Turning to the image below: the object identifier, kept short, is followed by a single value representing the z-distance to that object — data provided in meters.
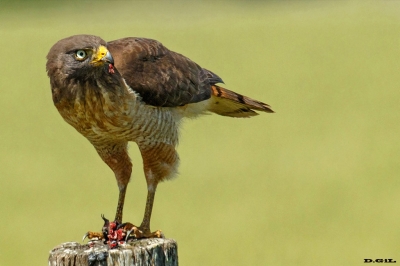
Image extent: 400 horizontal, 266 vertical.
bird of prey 12.72
